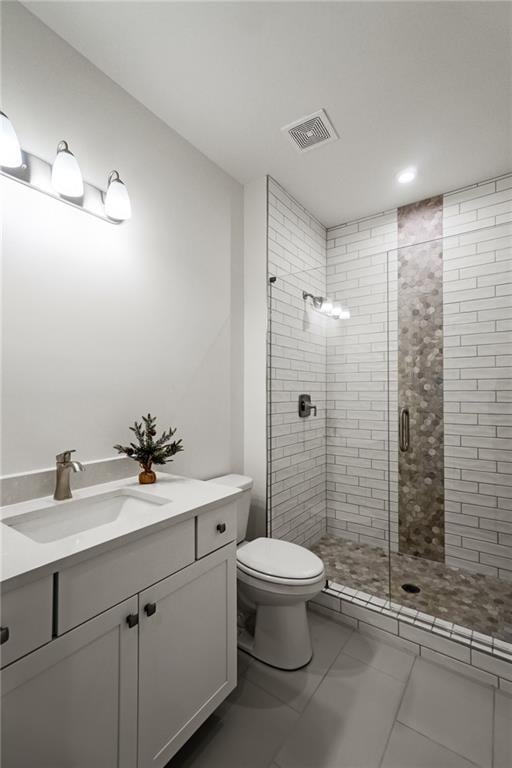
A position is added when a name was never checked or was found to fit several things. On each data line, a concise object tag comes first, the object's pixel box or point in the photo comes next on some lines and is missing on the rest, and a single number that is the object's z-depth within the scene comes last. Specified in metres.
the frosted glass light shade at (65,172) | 1.26
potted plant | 1.50
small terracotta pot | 1.48
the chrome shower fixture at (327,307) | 2.46
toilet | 1.55
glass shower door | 2.04
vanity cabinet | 0.78
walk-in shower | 2.10
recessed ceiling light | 2.21
